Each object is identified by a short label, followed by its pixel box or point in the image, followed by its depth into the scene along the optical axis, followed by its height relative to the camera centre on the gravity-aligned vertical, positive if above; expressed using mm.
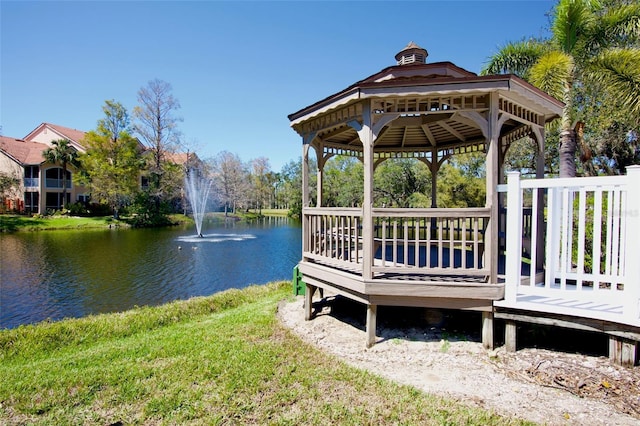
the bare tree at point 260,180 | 55312 +4960
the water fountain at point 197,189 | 41281 +2521
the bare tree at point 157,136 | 35078 +7635
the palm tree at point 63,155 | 32625 +5021
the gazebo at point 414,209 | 4438 +341
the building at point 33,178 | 32906 +2890
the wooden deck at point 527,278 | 3758 -939
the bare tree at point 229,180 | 48094 +4053
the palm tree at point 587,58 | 8867 +4148
